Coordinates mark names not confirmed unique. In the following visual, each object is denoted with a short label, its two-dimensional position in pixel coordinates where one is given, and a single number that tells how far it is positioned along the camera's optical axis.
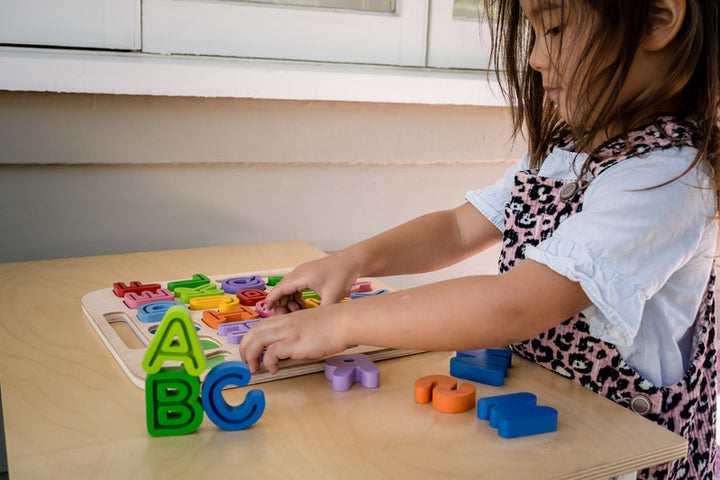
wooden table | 0.49
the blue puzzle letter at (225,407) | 0.54
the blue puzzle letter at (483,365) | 0.65
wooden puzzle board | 0.65
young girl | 0.64
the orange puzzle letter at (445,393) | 0.59
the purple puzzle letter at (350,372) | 0.63
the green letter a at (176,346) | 0.53
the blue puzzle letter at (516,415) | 0.55
